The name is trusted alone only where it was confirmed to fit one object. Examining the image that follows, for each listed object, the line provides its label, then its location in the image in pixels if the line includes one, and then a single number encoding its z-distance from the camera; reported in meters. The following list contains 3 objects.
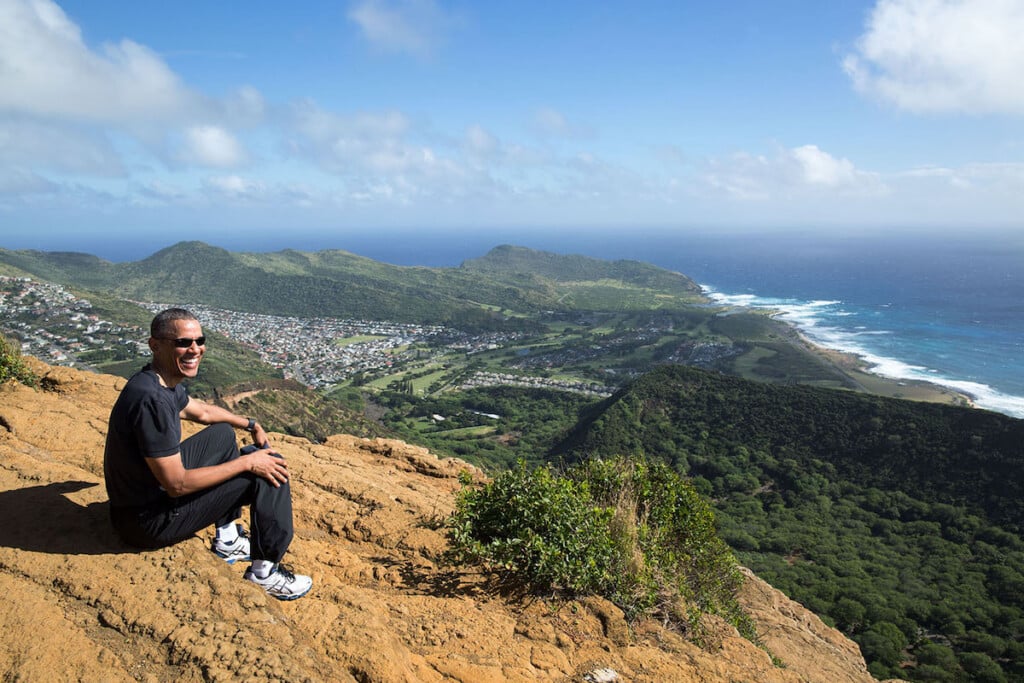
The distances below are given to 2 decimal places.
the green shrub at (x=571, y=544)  5.66
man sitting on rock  3.73
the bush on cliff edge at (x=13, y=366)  8.89
